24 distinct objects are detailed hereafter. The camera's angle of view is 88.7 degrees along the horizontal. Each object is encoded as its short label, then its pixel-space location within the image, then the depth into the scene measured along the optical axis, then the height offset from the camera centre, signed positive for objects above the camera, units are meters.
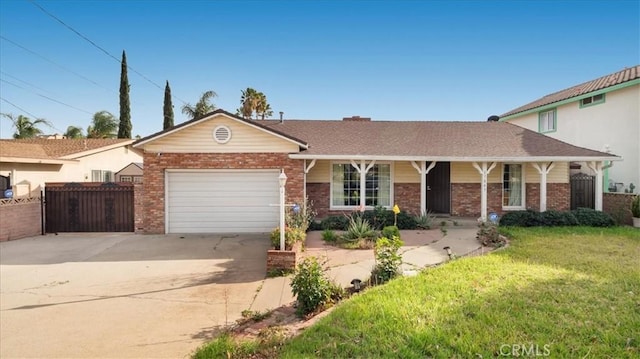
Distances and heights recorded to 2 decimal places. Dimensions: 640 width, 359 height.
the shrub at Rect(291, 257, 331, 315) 4.78 -1.68
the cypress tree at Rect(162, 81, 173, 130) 29.62 +5.96
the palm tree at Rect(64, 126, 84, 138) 29.73 +3.88
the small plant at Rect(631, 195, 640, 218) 11.46 -1.10
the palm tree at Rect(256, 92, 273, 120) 33.12 +6.94
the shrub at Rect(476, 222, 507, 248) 8.85 -1.70
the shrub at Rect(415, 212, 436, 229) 11.51 -1.66
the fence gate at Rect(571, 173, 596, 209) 13.77 -0.62
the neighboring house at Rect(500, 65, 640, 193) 13.02 +2.56
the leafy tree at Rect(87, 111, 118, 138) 29.31 +4.39
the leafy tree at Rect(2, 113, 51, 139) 26.47 +3.88
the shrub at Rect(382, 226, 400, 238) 9.42 -1.65
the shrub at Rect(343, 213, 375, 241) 9.52 -1.68
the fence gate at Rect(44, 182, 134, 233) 11.80 -1.21
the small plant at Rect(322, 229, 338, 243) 9.77 -1.86
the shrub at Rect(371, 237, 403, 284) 5.82 -1.61
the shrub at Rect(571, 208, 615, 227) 11.44 -1.53
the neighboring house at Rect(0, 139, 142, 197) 13.07 +0.63
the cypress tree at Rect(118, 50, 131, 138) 27.97 +5.96
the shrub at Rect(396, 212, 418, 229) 11.55 -1.69
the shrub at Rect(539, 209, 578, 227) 11.30 -1.52
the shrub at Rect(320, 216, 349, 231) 11.35 -1.70
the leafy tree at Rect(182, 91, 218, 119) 28.30 +5.92
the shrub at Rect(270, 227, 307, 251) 7.52 -1.48
